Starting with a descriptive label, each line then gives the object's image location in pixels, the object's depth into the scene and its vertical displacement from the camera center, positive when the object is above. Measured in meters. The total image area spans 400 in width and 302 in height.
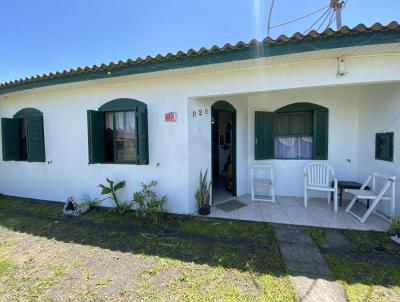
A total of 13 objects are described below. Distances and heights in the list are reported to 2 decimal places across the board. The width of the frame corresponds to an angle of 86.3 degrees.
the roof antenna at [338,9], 6.41 +3.99
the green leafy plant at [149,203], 4.63 -1.30
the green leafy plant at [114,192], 5.12 -1.13
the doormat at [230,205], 5.34 -1.64
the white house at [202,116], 3.71 +0.71
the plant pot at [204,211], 4.93 -1.57
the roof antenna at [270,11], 6.20 +4.02
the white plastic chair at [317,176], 5.45 -0.91
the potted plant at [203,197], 4.95 -1.28
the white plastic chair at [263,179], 5.85 -1.08
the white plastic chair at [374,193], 4.12 -1.10
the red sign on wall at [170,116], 4.82 +0.62
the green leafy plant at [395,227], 3.71 -1.53
